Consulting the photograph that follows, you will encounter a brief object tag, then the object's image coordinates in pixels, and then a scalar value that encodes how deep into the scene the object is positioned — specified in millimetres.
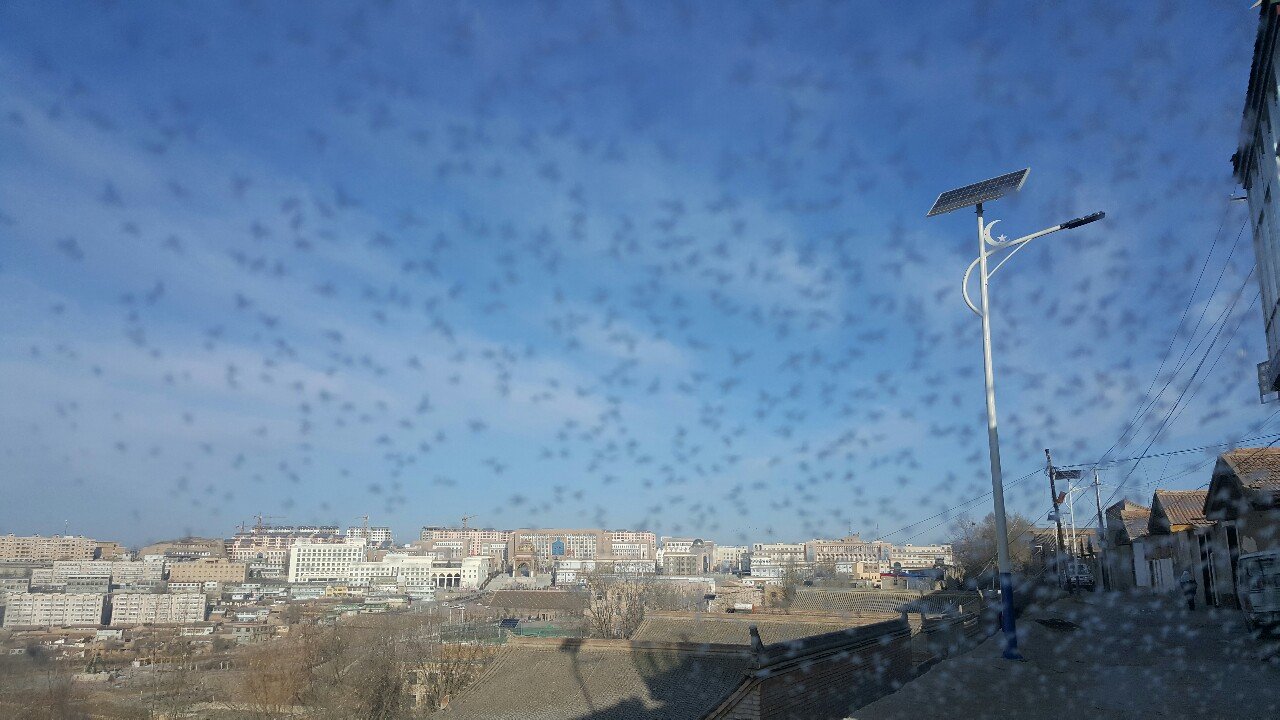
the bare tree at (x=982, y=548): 56375
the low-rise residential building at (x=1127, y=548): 34625
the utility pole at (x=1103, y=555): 41647
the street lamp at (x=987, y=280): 12078
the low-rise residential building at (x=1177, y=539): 23406
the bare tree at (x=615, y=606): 54500
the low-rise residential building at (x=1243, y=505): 16641
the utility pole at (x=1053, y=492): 39000
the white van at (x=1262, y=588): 12344
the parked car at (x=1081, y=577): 41103
